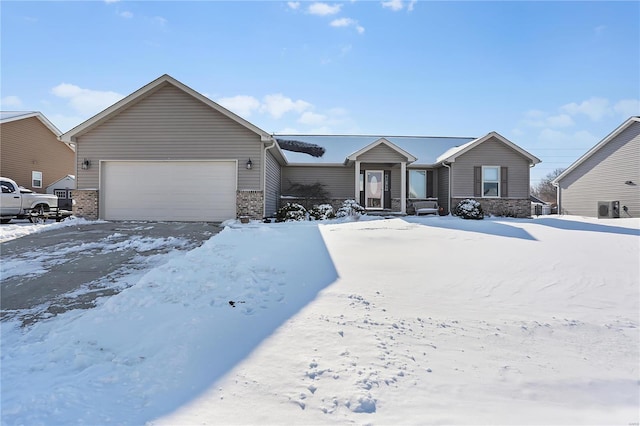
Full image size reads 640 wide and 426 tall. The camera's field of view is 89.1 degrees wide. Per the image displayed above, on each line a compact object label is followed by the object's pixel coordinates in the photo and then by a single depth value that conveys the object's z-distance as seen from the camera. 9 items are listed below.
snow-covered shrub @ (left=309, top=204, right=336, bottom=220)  13.58
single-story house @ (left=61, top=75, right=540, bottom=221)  12.12
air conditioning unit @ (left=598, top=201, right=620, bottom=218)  15.66
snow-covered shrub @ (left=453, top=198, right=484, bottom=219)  14.49
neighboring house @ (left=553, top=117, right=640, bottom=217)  14.87
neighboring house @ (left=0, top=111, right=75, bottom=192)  18.08
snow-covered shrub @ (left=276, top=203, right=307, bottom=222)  13.03
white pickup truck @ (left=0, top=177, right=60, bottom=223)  12.90
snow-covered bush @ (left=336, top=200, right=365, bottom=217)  14.11
